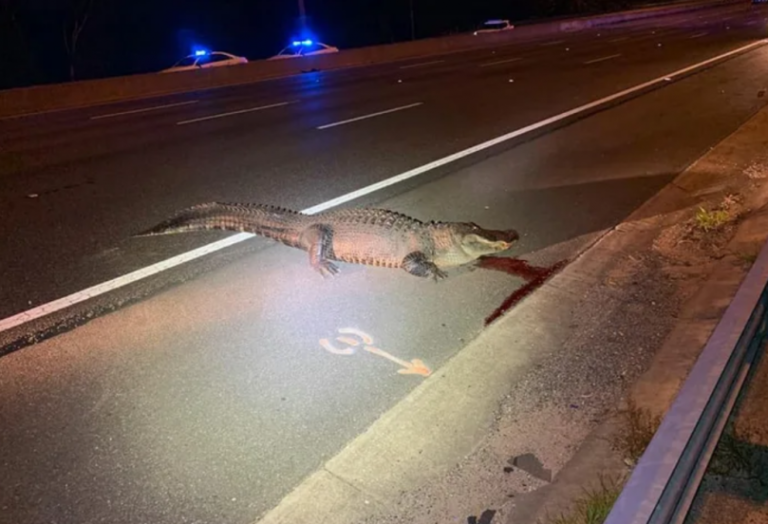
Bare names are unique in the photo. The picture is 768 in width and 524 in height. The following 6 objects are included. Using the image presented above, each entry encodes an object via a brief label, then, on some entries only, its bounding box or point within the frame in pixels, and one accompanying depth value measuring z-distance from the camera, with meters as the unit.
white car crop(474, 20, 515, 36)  38.36
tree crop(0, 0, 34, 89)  28.86
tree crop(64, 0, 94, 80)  36.09
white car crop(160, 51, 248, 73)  23.92
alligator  5.48
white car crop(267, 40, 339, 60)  27.44
